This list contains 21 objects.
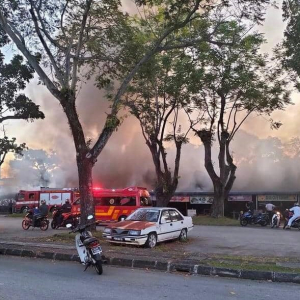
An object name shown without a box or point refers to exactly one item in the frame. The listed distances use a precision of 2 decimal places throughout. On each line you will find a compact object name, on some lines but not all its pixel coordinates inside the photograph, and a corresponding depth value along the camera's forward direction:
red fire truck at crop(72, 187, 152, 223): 25.67
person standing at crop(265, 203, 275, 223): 26.58
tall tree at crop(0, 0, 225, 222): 14.86
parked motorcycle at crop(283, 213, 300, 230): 22.75
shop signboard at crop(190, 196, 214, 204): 39.78
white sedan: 12.95
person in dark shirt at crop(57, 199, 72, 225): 22.62
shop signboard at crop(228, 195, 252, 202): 37.98
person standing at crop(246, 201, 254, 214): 33.72
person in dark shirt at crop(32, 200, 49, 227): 21.44
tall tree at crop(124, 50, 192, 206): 24.89
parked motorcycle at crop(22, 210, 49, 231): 21.52
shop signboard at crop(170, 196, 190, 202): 40.62
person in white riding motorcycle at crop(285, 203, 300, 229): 22.70
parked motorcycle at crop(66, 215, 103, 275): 8.96
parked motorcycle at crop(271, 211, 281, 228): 24.83
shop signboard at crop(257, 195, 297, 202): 36.41
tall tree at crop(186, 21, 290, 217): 25.19
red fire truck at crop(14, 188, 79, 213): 39.03
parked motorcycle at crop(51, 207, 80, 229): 22.30
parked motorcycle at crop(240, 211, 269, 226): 25.72
